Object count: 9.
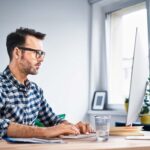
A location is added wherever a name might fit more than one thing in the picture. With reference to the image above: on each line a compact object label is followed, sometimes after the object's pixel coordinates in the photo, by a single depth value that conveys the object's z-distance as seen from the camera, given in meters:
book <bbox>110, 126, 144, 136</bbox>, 1.71
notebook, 1.40
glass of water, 1.49
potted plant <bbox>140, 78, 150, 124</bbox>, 2.87
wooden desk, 1.27
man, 1.90
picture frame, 3.66
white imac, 1.67
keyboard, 1.58
